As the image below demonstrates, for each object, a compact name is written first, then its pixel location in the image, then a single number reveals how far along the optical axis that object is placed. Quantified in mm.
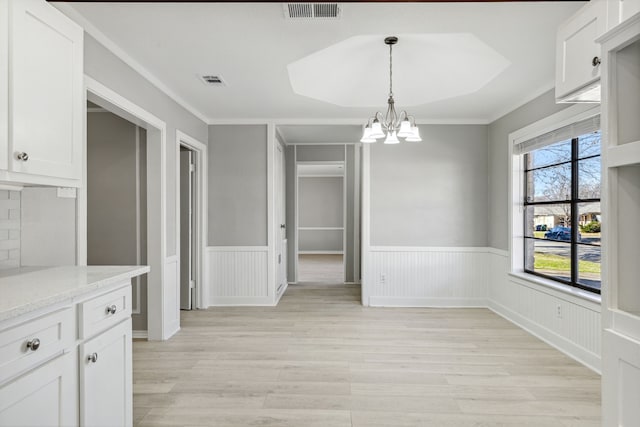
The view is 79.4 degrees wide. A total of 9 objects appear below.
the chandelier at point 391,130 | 3115
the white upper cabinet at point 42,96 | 1521
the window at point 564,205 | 3186
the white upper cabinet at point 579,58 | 1537
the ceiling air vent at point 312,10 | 2264
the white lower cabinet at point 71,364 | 1178
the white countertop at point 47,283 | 1205
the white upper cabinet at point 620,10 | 1153
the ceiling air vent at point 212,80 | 3438
